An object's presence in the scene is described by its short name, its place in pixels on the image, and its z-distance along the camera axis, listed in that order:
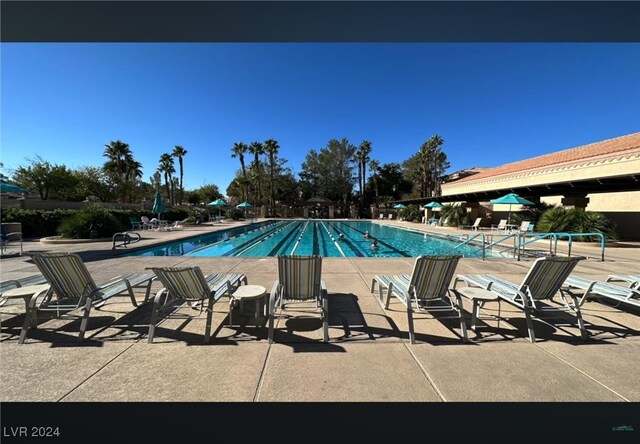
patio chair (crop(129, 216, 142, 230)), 17.50
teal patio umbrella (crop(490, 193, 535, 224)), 15.74
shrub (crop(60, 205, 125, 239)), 12.08
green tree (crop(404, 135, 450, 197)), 40.84
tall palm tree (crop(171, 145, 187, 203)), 42.53
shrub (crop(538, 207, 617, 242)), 12.25
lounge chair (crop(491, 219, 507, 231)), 17.71
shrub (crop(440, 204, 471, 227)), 21.75
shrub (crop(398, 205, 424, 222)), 31.06
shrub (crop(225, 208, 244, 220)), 31.33
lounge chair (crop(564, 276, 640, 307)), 3.73
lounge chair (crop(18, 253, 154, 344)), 3.24
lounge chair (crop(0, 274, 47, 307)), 3.65
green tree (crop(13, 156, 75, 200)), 27.42
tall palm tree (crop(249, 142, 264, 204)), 41.94
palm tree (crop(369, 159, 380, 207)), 46.40
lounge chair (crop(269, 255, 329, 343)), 3.49
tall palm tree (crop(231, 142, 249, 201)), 42.66
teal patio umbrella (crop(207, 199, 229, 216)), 25.49
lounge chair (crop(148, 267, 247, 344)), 3.20
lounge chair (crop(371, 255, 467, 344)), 3.39
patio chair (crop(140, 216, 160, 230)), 18.55
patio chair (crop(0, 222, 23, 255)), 9.01
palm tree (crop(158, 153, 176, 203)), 44.91
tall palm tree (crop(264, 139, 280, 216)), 41.22
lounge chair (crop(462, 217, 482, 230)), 19.04
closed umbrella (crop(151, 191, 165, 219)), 19.51
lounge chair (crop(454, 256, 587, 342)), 3.35
